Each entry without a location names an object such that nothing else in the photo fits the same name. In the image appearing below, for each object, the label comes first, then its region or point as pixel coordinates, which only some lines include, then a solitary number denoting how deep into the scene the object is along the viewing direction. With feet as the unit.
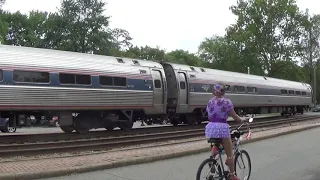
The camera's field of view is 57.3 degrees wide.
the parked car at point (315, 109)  148.72
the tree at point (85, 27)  112.25
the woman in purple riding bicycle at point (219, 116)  15.34
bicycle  15.39
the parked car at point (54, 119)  37.15
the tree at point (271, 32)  136.85
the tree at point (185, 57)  202.10
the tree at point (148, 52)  159.31
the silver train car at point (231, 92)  49.42
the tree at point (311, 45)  150.19
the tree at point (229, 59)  137.40
